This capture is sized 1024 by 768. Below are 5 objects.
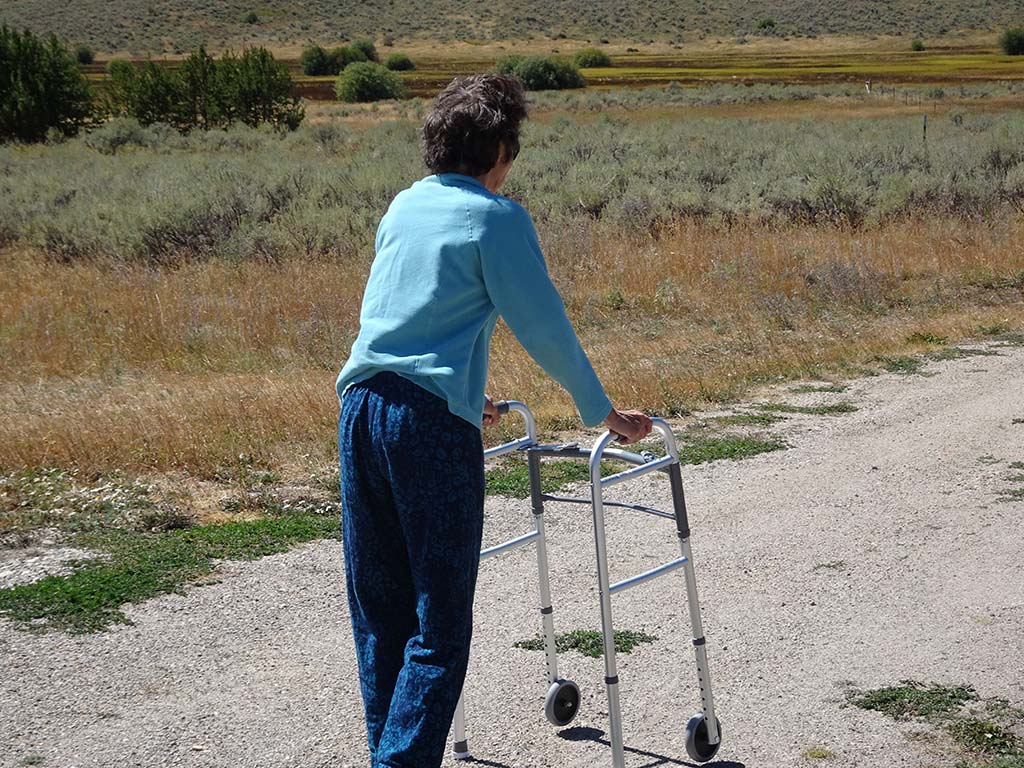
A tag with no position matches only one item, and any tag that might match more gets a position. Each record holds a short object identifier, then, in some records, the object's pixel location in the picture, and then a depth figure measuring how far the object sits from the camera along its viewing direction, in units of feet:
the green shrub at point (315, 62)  307.58
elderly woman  10.10
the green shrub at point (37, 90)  121.39
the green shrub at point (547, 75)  242.78
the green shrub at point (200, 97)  132.77
